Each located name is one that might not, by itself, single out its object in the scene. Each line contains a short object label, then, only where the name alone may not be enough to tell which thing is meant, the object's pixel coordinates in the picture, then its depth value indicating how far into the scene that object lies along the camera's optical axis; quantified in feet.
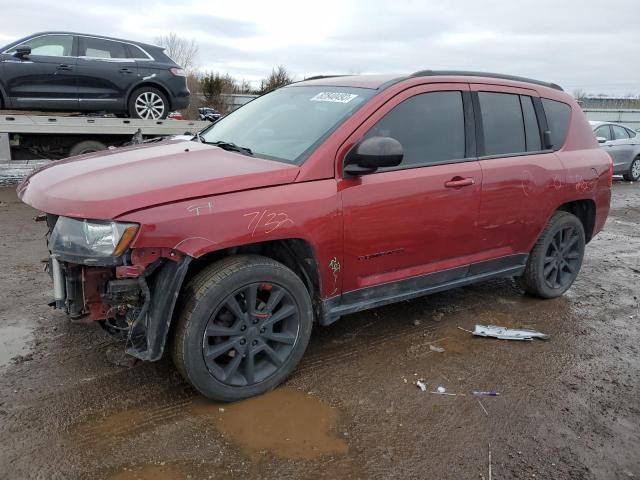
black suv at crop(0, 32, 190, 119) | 28.50
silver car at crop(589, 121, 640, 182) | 44.32
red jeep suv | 8.87
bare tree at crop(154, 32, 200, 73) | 135.47
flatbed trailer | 27.45
